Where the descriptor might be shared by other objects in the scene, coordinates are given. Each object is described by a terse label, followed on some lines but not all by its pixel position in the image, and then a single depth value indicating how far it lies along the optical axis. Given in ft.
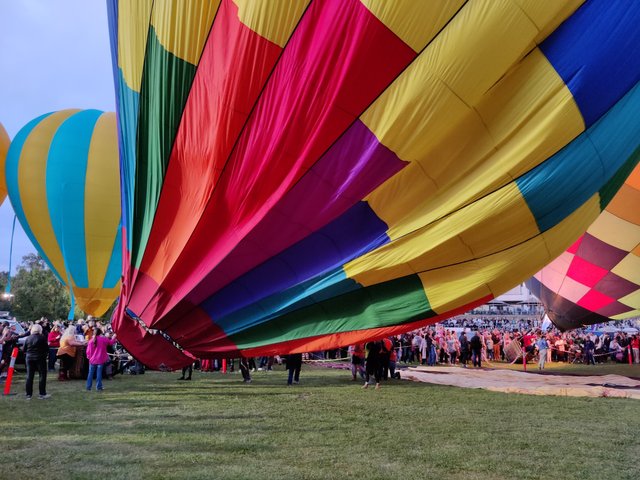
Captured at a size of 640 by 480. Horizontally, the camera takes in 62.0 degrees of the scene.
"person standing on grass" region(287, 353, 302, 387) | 37.42
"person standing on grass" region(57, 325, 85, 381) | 40.60
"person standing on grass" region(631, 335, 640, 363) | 63.87
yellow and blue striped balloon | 50.70
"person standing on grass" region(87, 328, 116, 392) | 34.09
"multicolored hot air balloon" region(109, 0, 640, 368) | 16.60
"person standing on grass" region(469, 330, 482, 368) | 55.21
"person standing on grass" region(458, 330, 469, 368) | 59.52
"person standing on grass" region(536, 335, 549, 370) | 53.26
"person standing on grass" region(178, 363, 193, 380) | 40.43
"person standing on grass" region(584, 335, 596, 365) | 65.46
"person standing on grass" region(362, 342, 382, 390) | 36.01
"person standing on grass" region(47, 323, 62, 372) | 48.11
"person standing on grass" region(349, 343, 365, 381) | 40.14
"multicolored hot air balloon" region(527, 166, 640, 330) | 35.78
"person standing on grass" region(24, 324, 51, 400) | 29.84
